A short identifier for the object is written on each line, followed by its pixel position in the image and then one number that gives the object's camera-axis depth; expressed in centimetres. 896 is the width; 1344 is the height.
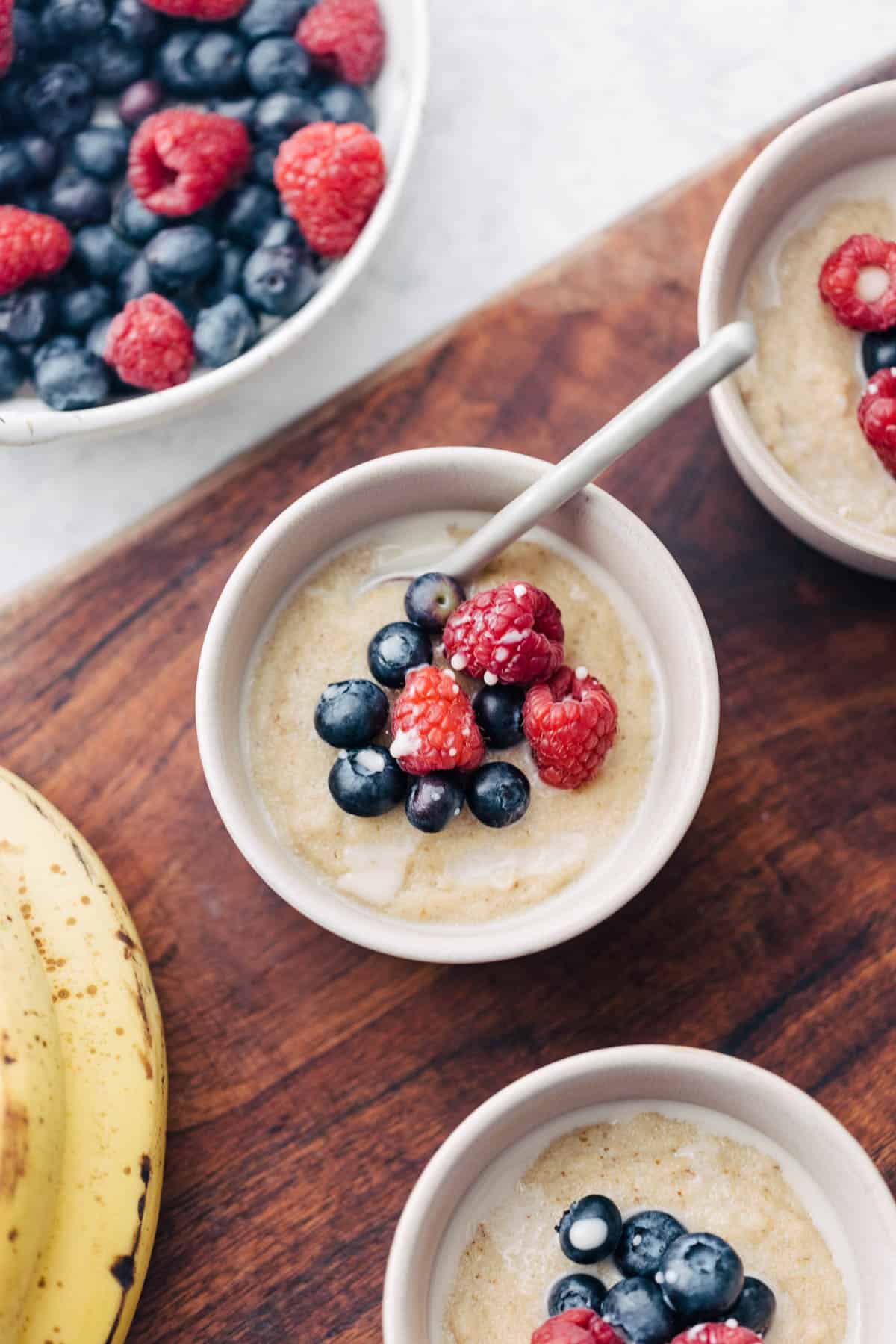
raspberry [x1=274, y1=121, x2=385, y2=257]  59
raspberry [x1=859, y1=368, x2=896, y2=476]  57
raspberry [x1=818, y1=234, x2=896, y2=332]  59
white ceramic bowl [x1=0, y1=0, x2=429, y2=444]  59
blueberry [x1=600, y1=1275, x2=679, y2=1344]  54
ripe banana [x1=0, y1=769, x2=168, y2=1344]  55
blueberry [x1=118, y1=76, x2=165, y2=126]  62
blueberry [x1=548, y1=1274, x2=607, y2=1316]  56
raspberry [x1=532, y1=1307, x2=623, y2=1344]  54
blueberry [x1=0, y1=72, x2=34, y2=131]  61
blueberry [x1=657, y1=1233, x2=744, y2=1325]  54
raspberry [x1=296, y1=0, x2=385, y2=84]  61
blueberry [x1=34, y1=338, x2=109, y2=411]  60
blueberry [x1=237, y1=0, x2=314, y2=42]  61
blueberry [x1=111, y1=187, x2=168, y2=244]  61
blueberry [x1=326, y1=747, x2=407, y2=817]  56
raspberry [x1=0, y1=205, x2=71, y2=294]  60
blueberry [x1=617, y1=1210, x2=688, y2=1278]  56
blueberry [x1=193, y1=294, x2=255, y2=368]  60
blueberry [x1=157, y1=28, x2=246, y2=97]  61
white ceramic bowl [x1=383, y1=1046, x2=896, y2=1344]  54
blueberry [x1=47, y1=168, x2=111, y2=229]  61
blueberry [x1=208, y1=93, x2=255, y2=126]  62
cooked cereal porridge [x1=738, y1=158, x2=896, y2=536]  59
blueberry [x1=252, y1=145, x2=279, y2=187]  61
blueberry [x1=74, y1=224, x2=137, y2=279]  61
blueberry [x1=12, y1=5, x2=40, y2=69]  61
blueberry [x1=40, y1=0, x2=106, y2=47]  61
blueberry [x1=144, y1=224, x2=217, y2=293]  60
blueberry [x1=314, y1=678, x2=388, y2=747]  56
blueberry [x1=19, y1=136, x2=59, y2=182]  61
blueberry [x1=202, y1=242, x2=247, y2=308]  61
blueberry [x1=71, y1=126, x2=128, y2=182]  61
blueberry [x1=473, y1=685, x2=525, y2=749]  56
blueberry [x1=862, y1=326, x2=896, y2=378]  59
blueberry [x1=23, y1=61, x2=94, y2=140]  61
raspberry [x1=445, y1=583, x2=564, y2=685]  55
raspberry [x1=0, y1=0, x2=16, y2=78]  60
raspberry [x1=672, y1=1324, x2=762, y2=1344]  53
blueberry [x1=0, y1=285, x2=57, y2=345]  60
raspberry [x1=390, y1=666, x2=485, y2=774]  55
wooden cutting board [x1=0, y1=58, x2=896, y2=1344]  60
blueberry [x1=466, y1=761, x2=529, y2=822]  56
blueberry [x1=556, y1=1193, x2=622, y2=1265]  55
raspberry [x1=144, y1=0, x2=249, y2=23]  61
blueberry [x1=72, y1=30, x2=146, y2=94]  61
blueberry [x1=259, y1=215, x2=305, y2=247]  61
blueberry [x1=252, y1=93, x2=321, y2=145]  61
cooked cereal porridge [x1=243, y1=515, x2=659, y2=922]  57
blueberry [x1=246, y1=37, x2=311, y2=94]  61
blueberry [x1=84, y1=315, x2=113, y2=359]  61
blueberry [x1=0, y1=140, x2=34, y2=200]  61
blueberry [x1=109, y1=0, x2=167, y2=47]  61
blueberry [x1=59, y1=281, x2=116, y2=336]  61
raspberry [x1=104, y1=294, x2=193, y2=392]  60
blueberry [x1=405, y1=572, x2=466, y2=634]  57
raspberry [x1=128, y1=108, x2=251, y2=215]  60
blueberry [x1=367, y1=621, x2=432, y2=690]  56
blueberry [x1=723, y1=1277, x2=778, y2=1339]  55
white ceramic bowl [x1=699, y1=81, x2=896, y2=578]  58
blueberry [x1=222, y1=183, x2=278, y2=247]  61
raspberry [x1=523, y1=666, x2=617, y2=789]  55
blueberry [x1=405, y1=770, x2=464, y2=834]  55
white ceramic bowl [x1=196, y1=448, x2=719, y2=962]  55
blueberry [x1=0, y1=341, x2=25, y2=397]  60
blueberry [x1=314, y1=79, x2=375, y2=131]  61
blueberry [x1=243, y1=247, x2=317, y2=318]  60
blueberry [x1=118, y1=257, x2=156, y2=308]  61
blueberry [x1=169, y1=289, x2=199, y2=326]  61
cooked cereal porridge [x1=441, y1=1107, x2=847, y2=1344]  56
